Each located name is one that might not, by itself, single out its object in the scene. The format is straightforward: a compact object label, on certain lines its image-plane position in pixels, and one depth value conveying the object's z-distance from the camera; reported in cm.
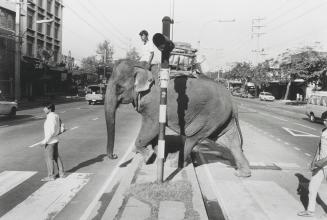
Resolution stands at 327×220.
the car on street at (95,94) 3819
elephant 800
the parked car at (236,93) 8793
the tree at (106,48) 8606
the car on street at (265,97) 6519
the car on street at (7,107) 2094
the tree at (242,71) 8528
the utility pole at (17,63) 3147
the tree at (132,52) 8128
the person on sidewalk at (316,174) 605
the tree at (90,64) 7450
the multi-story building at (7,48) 3650
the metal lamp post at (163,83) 695
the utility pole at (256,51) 8174
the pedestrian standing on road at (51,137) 792
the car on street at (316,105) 2420
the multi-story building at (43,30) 4372
